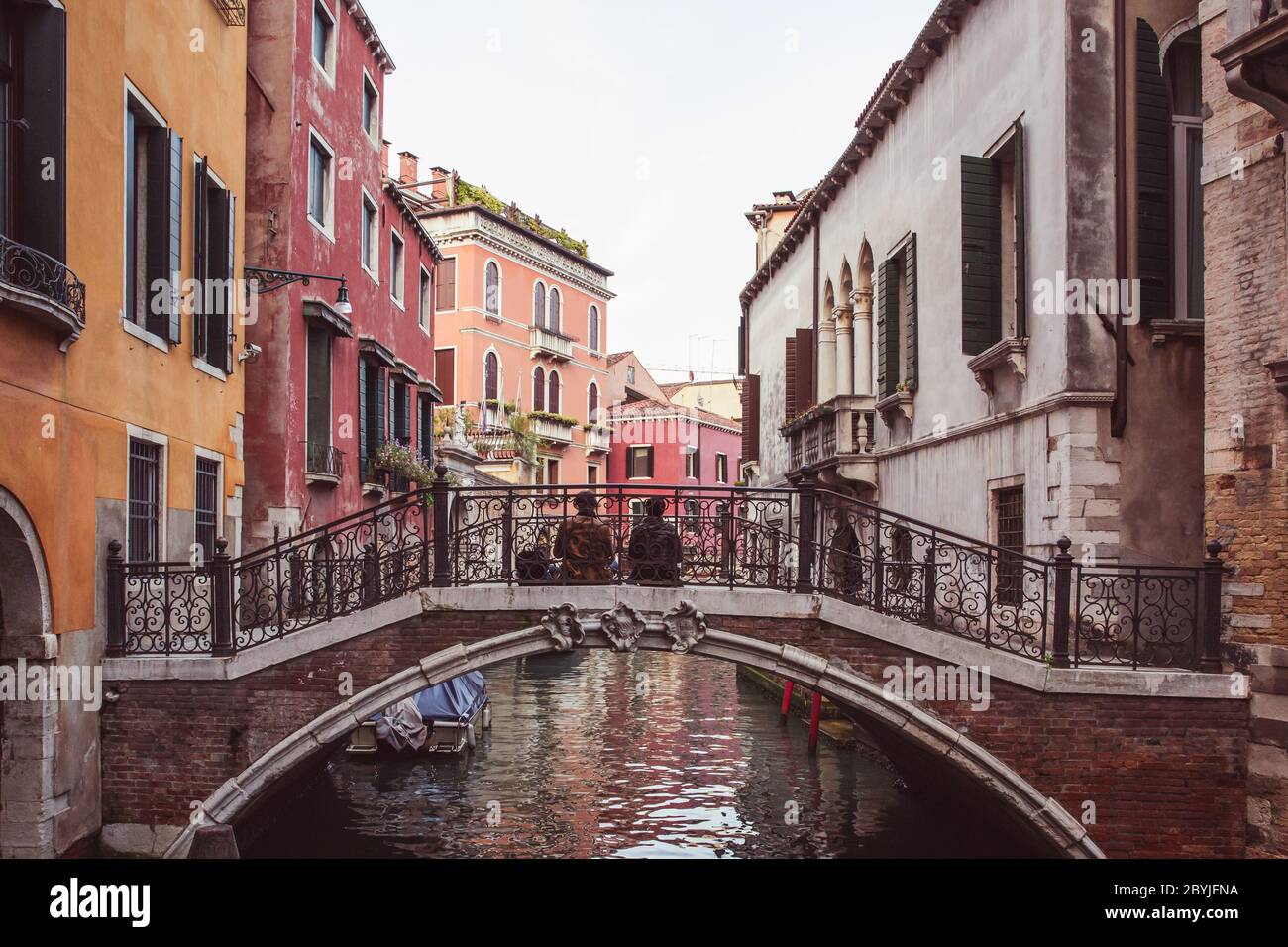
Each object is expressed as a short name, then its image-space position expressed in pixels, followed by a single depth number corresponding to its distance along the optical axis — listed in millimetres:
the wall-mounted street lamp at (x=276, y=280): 13344
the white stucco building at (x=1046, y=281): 9836
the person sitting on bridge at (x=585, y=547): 10320
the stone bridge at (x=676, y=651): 9266
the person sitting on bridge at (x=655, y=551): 10211
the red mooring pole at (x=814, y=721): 17641
